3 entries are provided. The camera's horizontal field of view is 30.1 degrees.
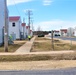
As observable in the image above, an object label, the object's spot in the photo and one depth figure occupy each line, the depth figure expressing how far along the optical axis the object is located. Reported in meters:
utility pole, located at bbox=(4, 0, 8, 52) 14.61
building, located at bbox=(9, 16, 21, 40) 40.81
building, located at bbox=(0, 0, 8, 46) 20.76
